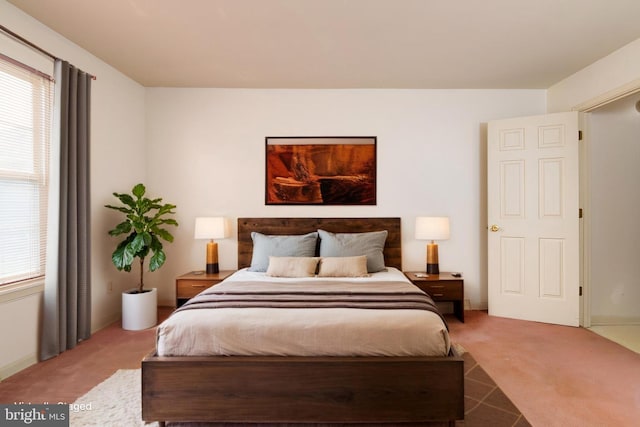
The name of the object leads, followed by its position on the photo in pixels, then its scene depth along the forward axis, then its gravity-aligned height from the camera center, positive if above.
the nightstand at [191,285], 3.37 -0.70
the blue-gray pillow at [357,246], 3.40 -0.31
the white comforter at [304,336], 1.84 -0.66
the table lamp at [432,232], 3.57 -0.17
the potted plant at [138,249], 3.20 -0.32
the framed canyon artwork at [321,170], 3.92 +0.53
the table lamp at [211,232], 3.59 -0.18
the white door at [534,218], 3.42 -0.03
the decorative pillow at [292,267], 3.12 -0.48
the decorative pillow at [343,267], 3.13 -0.48
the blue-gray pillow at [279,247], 3.40 -0.33
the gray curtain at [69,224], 2.63 -0.07
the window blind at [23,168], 2.38 +0.35
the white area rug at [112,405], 1.87 -1.14
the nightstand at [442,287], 3.42 -0.73
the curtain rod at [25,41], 2.31 +1.27
